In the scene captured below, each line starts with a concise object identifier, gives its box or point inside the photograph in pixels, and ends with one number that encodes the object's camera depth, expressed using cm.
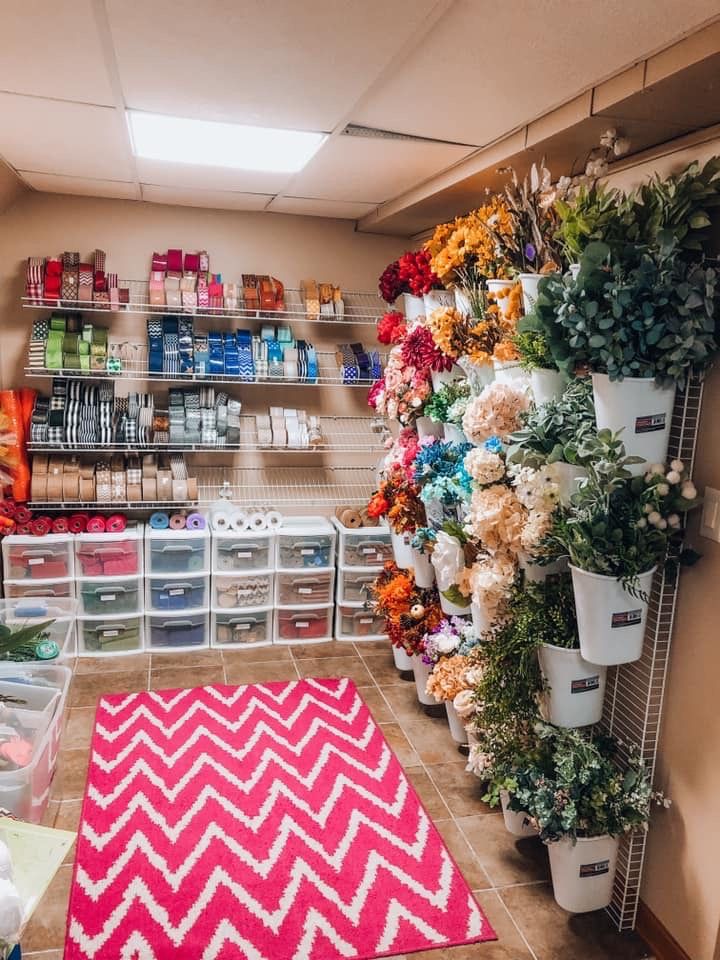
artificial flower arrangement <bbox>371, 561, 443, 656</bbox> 329
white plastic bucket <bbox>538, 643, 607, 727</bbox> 218
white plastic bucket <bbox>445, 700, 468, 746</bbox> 327
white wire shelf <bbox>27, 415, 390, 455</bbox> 394
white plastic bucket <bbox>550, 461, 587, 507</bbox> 202
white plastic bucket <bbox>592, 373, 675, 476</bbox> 189
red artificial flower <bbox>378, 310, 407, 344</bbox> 339
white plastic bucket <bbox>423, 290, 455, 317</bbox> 300
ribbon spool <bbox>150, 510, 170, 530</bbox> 415
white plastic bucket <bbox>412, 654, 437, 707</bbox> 353
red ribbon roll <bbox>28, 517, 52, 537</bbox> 389
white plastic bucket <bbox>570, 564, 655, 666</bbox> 199
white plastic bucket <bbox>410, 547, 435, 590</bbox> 324
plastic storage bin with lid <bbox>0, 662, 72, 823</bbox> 214
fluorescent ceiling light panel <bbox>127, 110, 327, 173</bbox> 248
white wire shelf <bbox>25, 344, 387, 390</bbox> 393
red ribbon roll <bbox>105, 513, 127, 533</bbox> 404
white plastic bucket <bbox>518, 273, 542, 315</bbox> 212
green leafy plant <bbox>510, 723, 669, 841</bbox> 216
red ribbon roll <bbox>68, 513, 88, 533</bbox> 400
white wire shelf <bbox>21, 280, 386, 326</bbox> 391
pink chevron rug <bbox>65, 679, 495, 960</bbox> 228
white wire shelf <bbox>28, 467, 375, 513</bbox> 441
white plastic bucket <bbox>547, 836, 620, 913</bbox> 226
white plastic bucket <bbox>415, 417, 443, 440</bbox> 320
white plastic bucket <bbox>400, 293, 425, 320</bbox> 326
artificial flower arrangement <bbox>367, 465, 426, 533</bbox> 317
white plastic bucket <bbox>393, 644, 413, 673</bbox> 392
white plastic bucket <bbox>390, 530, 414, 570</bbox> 346
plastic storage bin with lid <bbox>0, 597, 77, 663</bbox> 324
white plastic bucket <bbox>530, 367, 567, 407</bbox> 214
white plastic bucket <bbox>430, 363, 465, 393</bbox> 296
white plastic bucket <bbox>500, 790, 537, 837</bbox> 269
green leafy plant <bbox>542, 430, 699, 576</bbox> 189
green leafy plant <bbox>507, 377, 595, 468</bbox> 203
